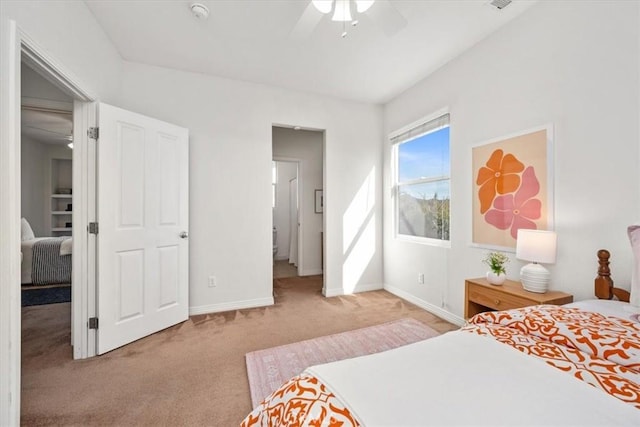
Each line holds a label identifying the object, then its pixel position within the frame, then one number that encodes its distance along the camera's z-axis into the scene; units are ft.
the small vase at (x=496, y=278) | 6.89
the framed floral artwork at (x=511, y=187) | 6.78
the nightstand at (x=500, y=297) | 5.96
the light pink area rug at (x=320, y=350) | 6.15
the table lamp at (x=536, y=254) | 6.10
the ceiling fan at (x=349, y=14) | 5.36
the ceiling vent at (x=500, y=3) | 6.77
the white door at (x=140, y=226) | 7.41
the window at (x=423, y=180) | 10.11
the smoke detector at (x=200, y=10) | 6.93
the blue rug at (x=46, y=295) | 11.37
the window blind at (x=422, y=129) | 9.86
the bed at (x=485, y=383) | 2.17
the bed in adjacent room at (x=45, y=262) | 13.30
